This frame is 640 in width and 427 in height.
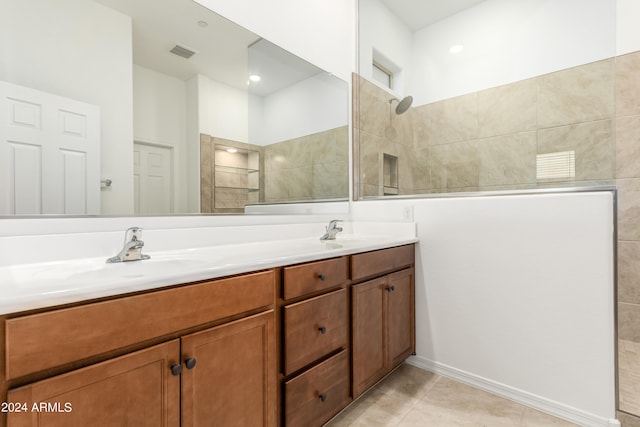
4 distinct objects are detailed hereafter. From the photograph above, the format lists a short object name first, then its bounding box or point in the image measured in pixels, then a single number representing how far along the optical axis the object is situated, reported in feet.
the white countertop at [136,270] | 2.16
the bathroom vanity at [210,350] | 2.11
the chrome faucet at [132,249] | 3.62
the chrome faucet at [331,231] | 6.21
